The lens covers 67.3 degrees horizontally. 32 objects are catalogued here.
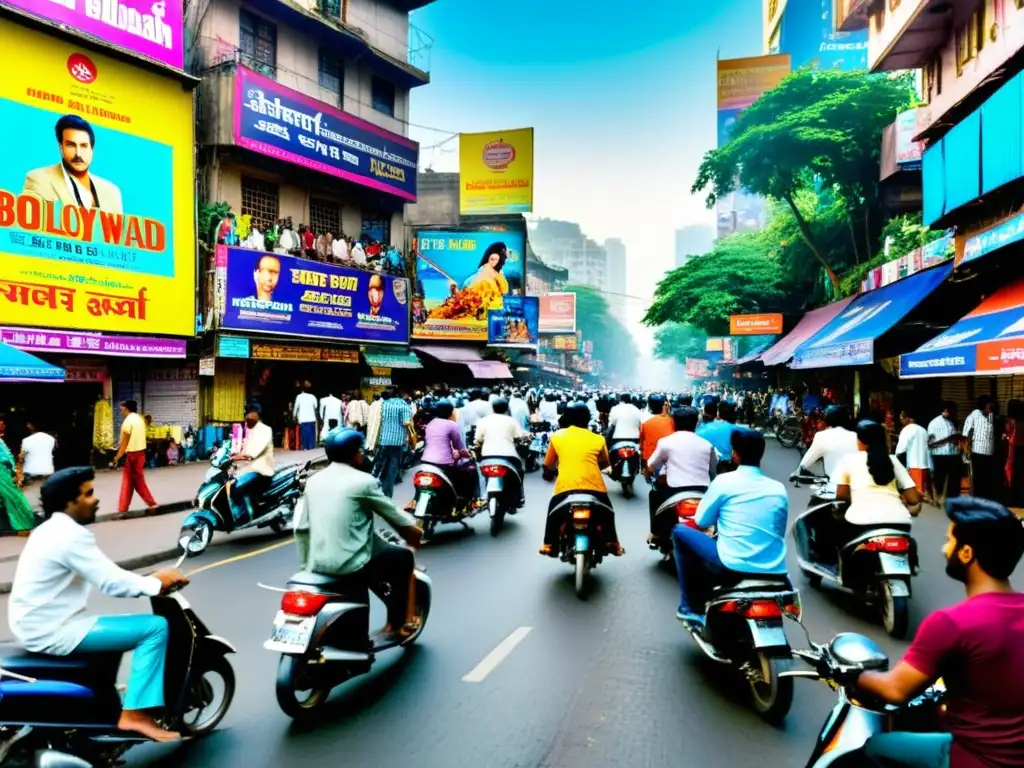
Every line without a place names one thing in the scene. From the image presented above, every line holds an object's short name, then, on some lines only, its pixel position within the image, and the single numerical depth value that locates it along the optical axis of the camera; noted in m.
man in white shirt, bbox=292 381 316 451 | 20.25
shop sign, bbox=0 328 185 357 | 14.34
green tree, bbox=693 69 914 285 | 24.94
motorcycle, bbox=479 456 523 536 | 9.49
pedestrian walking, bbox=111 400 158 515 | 10.63
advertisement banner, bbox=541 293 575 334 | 55.69
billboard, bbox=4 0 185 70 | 15.45
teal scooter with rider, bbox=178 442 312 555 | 8.98
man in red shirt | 2.16
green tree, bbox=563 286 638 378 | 104.69
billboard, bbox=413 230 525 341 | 32.72
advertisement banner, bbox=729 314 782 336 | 29.85
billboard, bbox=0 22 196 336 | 14.73
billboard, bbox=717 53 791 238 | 47.06
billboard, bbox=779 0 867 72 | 59.47
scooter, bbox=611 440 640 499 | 12.92
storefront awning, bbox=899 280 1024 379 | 9.92
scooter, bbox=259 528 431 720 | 4.06
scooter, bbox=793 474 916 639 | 5.66
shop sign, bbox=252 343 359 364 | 20.78
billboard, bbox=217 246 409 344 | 20.14
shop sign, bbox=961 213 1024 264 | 11.13
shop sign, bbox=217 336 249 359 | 19.33
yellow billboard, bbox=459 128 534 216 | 35.16
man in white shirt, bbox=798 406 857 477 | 7.03
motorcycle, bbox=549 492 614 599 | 6.72
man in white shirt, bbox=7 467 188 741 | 3.23
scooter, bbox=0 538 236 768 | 3.05
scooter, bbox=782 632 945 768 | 2.46
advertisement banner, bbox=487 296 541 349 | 34.12
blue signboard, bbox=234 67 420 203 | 20.50
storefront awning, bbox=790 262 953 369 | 15.69
